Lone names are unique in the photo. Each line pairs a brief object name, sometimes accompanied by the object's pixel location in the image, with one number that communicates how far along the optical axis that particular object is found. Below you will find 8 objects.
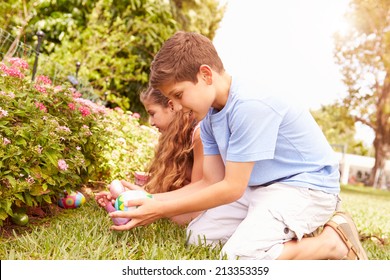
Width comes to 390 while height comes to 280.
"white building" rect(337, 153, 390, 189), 36.47
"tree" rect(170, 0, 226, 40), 11.40
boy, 2.48
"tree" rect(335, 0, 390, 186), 15.19
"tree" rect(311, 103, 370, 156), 41.37
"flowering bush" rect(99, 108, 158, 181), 4.87
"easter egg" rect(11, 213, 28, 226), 3.07
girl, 3.71
